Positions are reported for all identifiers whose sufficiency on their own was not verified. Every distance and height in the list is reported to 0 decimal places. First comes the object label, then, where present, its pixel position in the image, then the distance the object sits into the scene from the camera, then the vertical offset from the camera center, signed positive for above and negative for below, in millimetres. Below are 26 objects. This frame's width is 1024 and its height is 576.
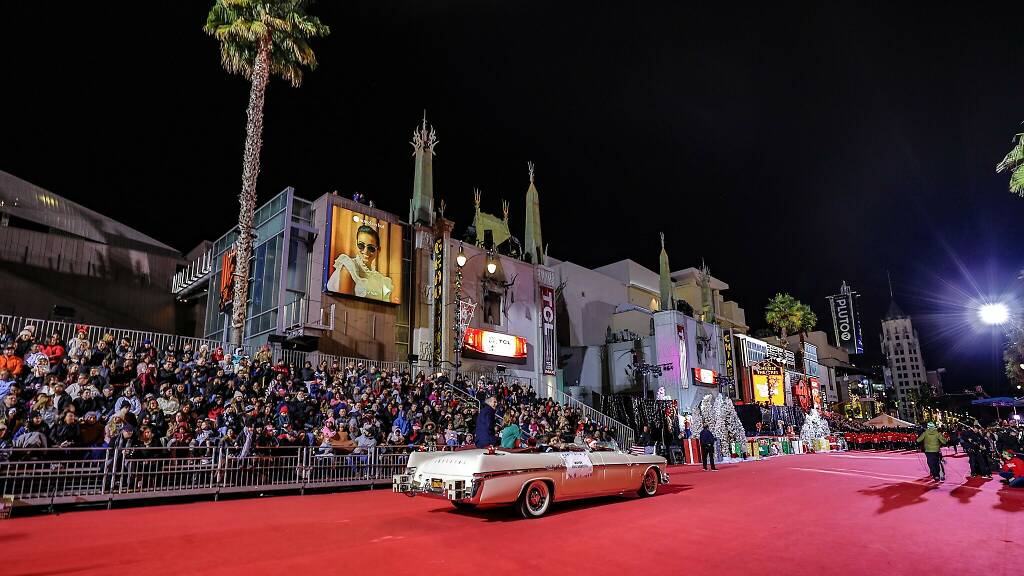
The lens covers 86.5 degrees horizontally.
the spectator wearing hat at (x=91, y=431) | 11094 -382
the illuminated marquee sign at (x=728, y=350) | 43625 +4077
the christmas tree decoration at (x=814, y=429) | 34719 -1789
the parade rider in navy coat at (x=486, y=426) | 10555 -385
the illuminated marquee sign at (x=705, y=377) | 38031 +1740
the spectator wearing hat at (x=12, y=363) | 12500 +1139
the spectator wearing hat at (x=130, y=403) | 12258 +196
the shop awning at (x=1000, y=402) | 28025 -204
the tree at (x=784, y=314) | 55991 +8855
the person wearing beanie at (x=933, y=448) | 14195 -1260
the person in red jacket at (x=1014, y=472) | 13031 -1810
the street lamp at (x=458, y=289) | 26828 +5978
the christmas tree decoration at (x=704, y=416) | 26797 -661
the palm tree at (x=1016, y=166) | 16203 +7132
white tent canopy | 38719 -1638
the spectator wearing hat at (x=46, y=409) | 11047 +80
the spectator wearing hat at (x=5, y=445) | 9453 -555
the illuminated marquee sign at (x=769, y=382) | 47375 +1685
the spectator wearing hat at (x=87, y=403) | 11758 +200
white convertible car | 8336 -1166
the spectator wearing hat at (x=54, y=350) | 13305 +1521
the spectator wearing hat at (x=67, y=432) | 10542 -375
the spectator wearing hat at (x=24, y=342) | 13183 +1700
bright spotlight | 19625 +3007
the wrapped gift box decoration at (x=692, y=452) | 24531 -2182
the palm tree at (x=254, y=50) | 18797 +13229
